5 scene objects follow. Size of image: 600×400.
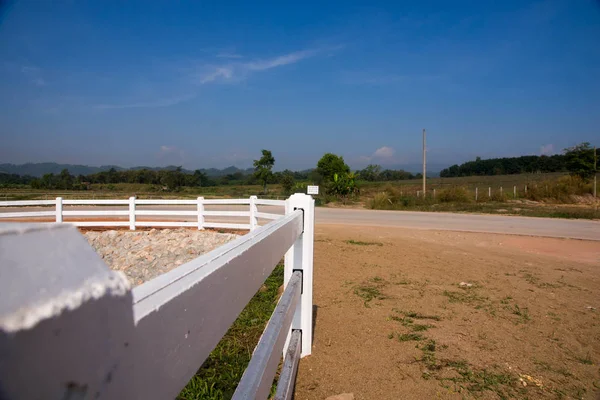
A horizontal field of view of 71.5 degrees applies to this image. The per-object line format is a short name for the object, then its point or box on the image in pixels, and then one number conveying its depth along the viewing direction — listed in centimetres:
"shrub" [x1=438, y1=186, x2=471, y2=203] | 2731
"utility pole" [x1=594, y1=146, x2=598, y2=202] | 3031
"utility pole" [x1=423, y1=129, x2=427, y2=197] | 3034
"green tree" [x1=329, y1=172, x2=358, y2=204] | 3183
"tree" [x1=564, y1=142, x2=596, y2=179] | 3103
